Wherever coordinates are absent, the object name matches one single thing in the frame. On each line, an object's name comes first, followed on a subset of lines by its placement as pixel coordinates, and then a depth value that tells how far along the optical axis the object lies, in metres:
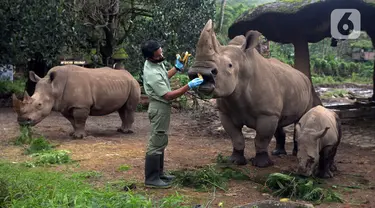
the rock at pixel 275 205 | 4.44
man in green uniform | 5.38
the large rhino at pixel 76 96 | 8.57
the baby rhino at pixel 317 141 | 5.62
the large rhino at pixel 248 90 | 5.75
